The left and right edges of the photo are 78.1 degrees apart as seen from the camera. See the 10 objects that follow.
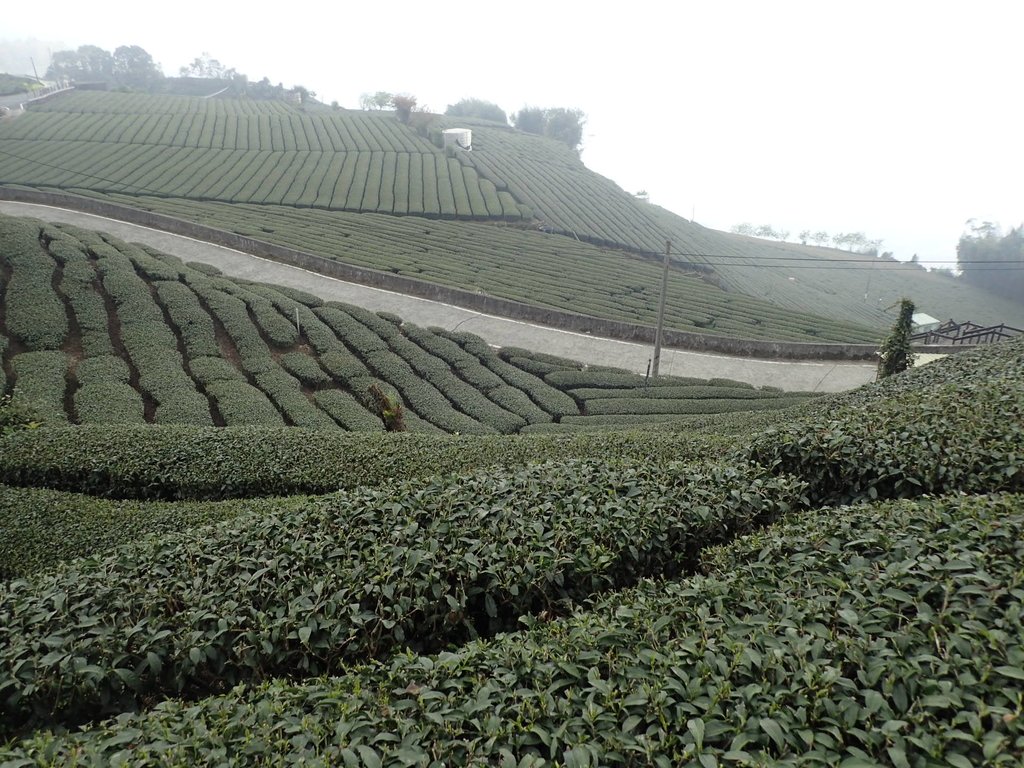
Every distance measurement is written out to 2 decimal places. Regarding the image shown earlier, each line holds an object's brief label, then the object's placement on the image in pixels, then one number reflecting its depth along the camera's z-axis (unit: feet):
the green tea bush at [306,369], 54.39
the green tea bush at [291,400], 46.32
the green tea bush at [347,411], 47.88
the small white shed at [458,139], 216.74
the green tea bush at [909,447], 16.97
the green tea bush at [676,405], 59.31
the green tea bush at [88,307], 50.70
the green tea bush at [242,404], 45.06
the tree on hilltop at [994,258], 241.96
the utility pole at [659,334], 65.87
